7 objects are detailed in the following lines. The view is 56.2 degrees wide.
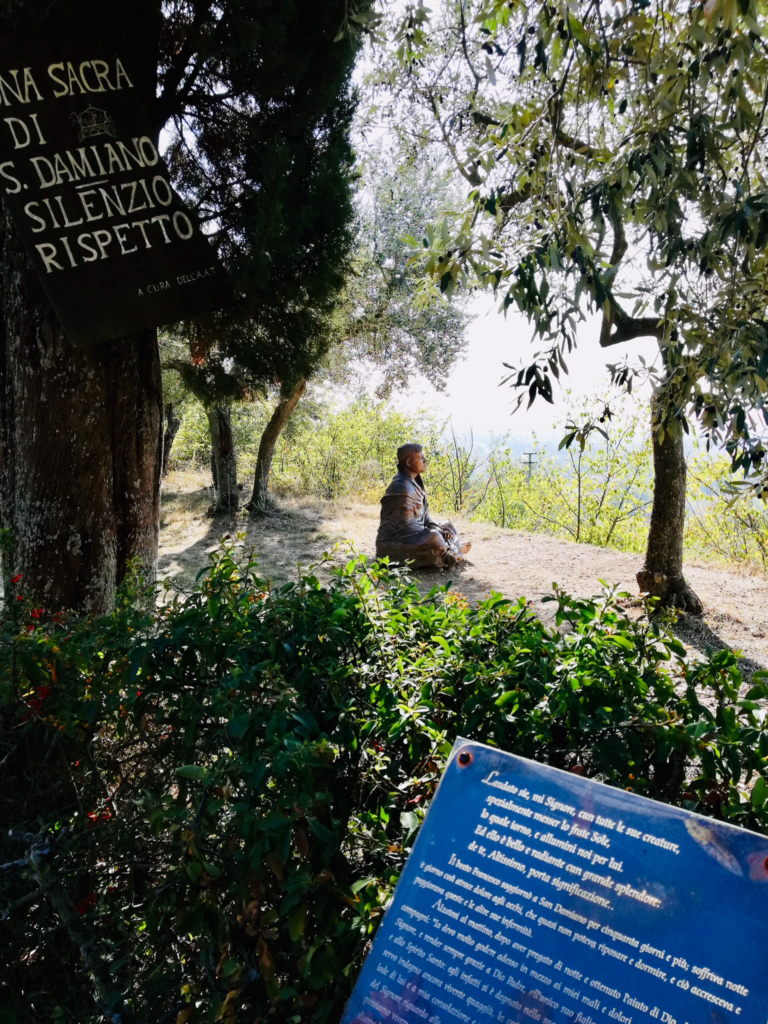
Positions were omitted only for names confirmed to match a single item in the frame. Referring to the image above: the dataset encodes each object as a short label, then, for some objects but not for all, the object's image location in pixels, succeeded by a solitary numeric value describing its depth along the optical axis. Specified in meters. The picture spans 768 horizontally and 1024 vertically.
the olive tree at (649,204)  2.05
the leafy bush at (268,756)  1.57
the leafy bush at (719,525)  10.63
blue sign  1.14
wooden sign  3.54
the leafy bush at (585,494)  12.60
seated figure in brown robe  9.16
